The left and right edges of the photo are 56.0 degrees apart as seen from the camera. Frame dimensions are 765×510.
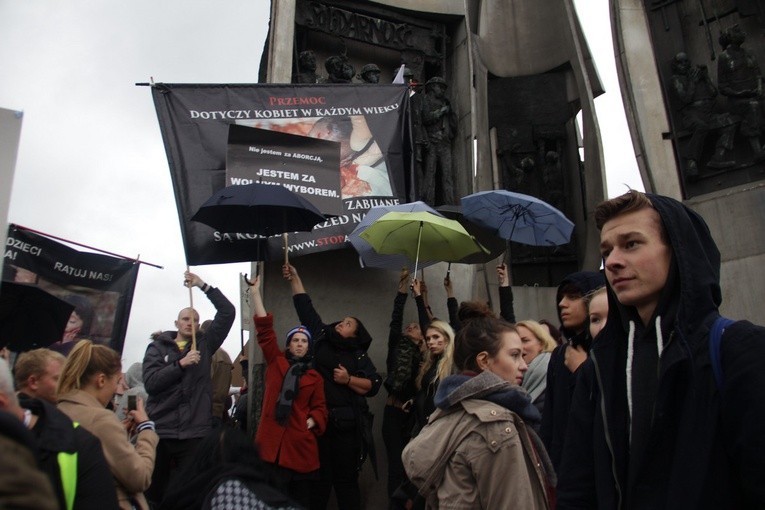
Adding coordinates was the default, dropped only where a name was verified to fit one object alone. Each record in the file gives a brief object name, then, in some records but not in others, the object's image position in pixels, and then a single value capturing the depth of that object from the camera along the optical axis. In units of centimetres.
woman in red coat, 606
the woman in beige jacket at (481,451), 282
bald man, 613
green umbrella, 709
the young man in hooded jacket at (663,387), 181
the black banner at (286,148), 761
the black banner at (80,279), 793
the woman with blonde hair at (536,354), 464
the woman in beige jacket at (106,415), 330
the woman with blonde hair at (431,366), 602
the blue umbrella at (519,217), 757
